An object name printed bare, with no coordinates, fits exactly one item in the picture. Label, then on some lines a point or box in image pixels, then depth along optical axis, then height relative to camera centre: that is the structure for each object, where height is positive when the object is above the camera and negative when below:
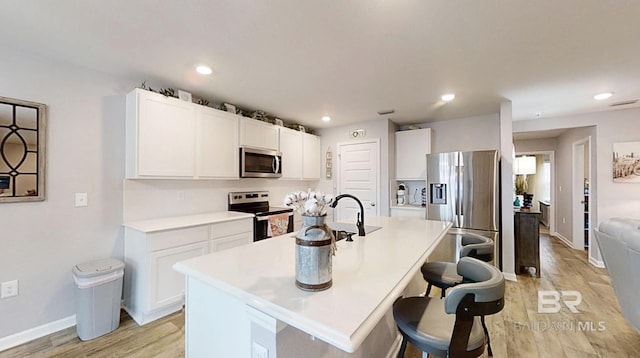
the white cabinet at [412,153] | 4.43 +0.47
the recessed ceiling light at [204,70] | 2.47 +1.05
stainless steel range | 3.43 -0.43
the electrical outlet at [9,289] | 2.10 -0.86
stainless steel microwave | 3.60 +0.26
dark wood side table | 3.65 -0.83
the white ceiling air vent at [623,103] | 3.48 +1.05
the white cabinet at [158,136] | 2.60 +0.47
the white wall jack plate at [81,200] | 2.46 -0.18
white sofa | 1.89 -0.60
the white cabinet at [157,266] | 2.39 -0.78
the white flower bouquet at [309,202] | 1.09 -0.09
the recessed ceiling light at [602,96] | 3.21 +1.05
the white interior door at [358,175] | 4.60 +0.09
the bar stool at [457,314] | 1.08 -0.70
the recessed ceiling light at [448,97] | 3.24 +1.04
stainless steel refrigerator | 3.50 -0.17
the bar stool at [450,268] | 1.85 -0.66
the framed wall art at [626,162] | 3.84 +0.26
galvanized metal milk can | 1.01 -0.29
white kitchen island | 0.87 -0.43
